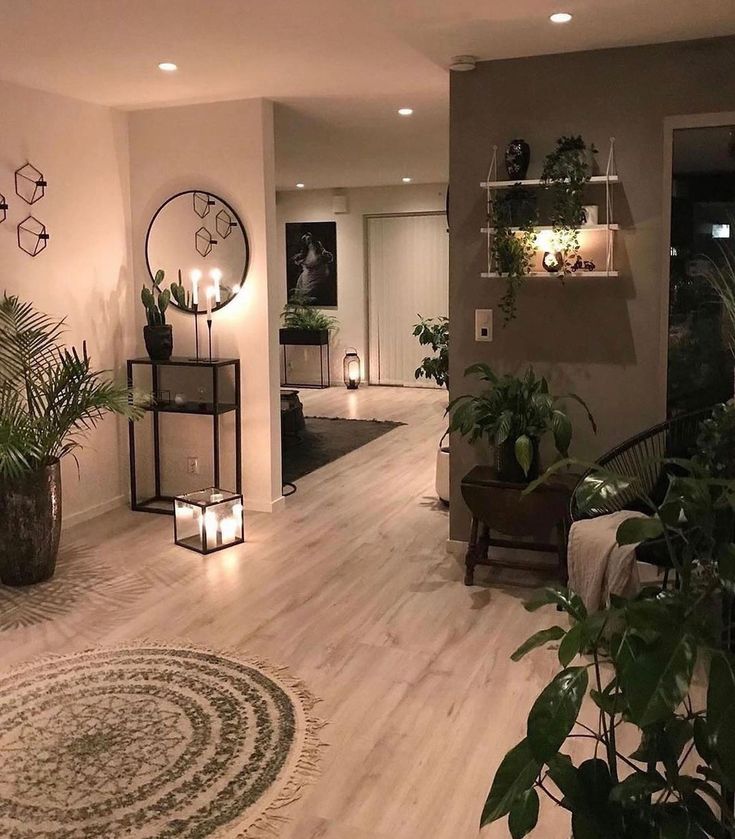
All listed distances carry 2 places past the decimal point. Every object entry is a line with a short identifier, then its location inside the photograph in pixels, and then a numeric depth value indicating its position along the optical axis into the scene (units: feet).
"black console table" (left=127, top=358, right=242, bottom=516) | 15.93
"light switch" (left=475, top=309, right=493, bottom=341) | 13.52
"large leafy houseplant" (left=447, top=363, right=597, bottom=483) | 12.07
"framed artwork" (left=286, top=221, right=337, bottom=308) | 33.50
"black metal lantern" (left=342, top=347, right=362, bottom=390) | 33.40
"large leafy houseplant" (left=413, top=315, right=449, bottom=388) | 17.35
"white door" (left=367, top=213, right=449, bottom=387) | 32.27
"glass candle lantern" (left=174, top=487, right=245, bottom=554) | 14.30
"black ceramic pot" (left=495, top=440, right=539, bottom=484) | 12.42
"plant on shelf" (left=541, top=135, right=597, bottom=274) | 12.25
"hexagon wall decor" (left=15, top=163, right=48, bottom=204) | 14.44
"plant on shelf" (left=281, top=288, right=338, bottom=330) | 33.42
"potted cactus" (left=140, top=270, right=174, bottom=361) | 16.22
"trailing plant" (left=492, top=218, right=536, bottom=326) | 12.64
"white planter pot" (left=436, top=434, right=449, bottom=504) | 16.88
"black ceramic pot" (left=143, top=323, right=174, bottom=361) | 16.21
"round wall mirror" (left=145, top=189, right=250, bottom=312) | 16.14
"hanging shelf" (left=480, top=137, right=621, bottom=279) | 12.32
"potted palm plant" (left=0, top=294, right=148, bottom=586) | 12.41
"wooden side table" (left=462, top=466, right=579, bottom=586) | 12.03
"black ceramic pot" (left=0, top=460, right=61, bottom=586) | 12.50
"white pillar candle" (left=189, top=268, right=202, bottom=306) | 15.76
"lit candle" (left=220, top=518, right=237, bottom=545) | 14.64
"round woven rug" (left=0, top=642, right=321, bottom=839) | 7.39
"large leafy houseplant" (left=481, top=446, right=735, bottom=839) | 3.84
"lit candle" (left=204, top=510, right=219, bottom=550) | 14.29
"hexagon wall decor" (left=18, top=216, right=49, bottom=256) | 14.57
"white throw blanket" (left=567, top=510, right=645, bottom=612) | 10.12
